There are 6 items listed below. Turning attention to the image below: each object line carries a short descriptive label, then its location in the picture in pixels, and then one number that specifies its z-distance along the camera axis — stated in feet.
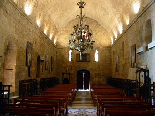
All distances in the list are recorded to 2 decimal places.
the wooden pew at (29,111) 14.70
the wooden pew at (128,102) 20.37
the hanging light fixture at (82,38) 37.99
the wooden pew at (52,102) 20.59
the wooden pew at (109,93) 33.81
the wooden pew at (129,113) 14.36
